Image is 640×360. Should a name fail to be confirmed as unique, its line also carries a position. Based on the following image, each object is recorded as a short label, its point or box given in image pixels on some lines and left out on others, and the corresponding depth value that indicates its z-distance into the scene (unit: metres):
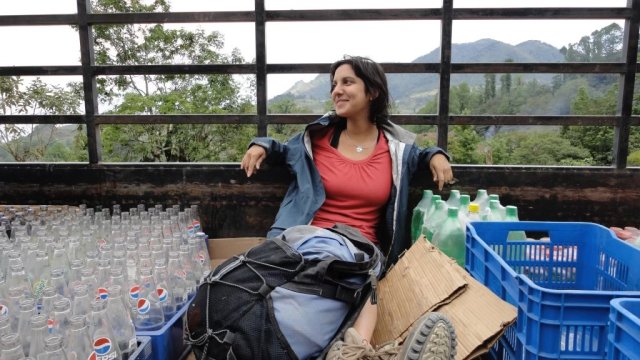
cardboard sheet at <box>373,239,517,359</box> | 1.29
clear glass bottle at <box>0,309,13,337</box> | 1.12
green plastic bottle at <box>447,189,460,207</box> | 2.34
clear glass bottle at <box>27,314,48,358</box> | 1.13
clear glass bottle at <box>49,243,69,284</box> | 1.72
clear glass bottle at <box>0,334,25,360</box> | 1.06
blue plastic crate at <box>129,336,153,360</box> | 1.28
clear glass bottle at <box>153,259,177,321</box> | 1.62
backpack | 1.36
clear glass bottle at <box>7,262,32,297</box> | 1.52
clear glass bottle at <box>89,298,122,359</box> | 1.21
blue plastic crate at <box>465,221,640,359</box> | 1.08
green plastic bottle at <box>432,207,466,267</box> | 2.12
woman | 2.21
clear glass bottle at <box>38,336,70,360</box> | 1.05
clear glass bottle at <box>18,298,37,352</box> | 1.24
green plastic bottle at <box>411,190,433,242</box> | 2.39
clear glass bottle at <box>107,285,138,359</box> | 1.33
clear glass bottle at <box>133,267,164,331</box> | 1.51
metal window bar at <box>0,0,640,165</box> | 2.57
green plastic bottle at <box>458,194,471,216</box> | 2.20
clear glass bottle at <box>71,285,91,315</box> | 1.29
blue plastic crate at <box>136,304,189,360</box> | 1.42
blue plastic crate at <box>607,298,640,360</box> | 0.86
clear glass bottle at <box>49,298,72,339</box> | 1.20
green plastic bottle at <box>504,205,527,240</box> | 2.02
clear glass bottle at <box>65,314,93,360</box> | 1.15
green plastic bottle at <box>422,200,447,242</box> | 2.19
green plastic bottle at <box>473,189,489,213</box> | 2.29
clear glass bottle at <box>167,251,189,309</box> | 1.74
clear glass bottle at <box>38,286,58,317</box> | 1.27
